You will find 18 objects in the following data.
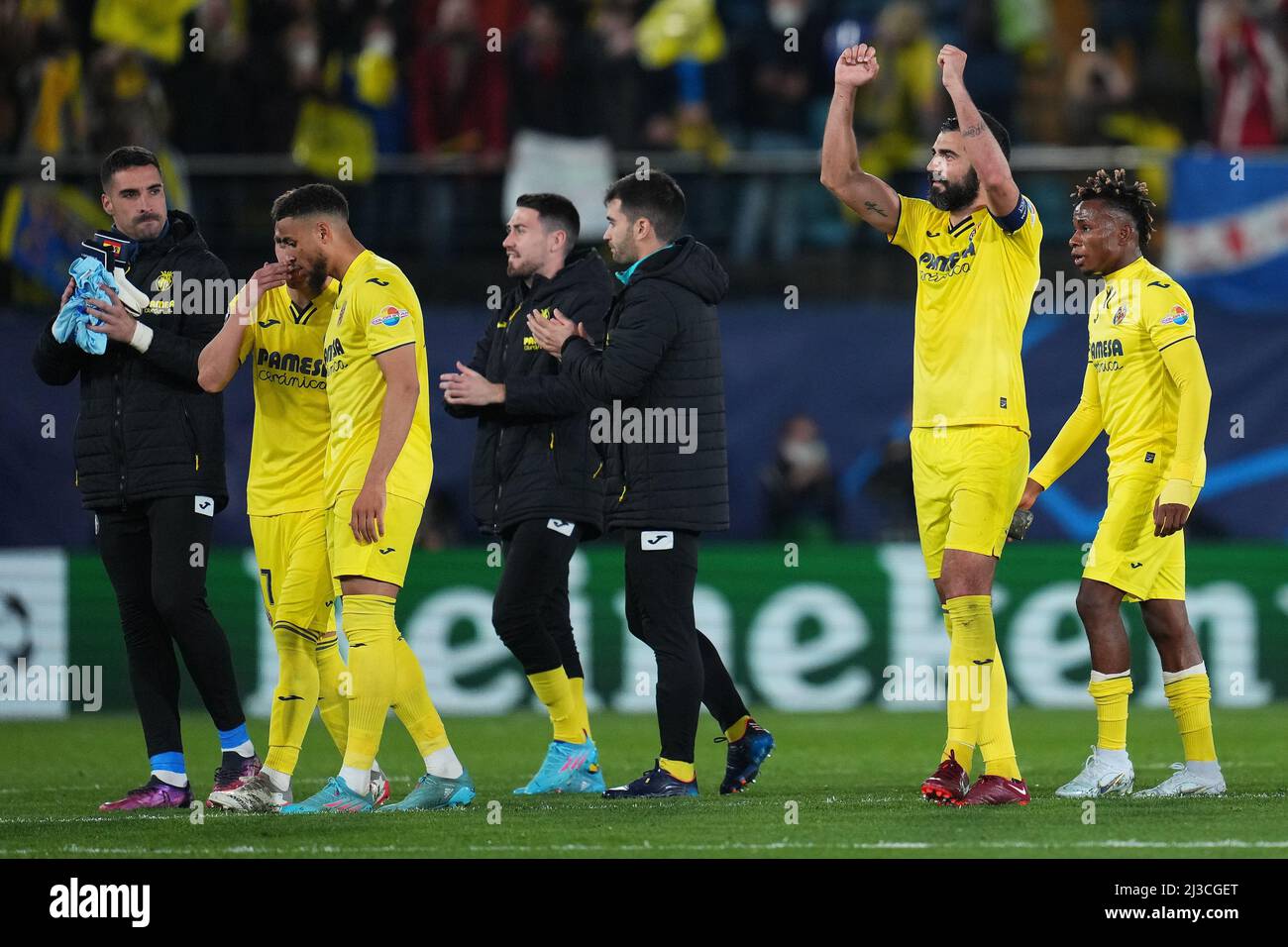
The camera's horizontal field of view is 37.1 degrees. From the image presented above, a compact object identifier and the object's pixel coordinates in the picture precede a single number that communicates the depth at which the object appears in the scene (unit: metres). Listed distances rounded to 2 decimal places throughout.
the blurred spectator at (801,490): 13.56
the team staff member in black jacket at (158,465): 7.60
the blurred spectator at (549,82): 14.56
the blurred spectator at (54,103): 14.19
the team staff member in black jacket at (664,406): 7.49
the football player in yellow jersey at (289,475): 7.37
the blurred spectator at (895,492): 13.67
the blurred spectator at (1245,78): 15.16
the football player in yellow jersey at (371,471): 6.98
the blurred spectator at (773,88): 15.45
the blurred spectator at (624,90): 14.78
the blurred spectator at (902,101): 14.57
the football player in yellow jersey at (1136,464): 7.54
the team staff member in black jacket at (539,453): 7.62
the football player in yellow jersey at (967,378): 7.14
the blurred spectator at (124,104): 14.12
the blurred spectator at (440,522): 13.69
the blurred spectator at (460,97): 14.91
